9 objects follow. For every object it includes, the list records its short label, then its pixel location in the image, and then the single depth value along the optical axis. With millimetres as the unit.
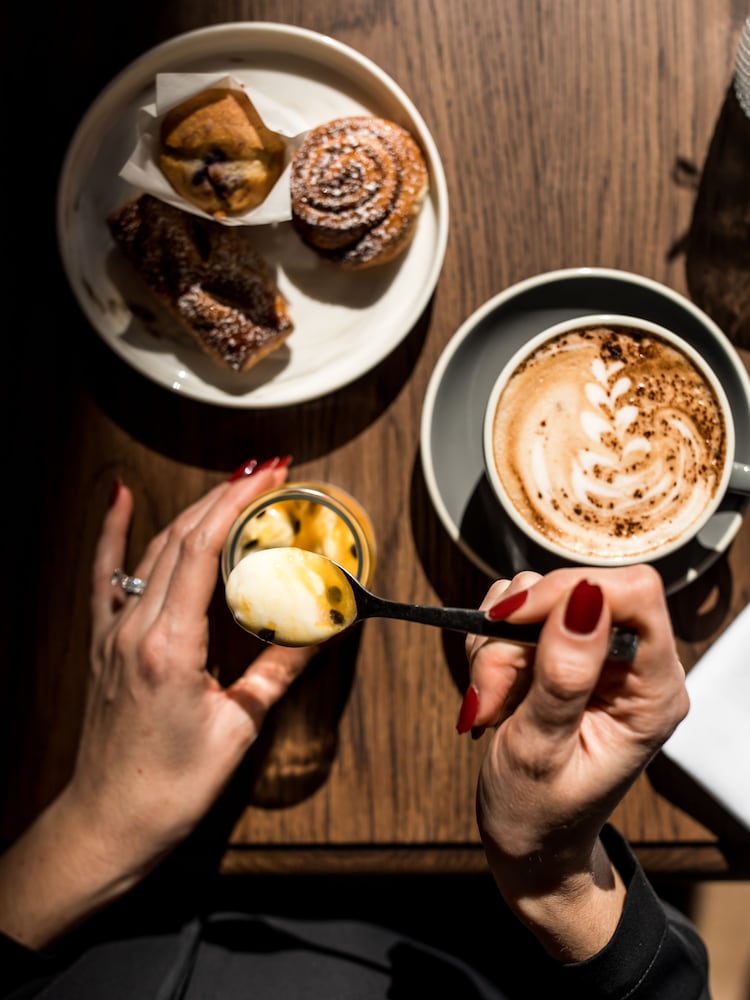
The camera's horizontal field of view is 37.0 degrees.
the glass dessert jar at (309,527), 490
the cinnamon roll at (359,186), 498
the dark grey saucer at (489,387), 477
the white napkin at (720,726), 497
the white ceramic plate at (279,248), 506
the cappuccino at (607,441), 453
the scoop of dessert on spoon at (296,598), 417
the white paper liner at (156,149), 497
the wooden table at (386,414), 515
